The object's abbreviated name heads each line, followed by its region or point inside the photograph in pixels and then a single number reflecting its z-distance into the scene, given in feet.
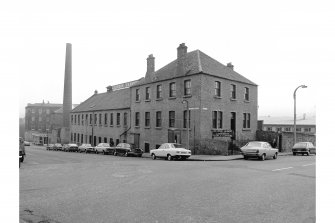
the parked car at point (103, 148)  98.37
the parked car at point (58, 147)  101.49
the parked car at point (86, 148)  94.91
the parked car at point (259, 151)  68.23
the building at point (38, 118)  134.98
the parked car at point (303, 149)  86.51
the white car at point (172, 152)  72.01
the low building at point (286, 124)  114.83
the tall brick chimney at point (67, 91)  154.08
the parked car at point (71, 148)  96.36
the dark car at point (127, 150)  89.92
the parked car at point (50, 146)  110.65
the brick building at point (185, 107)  86.58
